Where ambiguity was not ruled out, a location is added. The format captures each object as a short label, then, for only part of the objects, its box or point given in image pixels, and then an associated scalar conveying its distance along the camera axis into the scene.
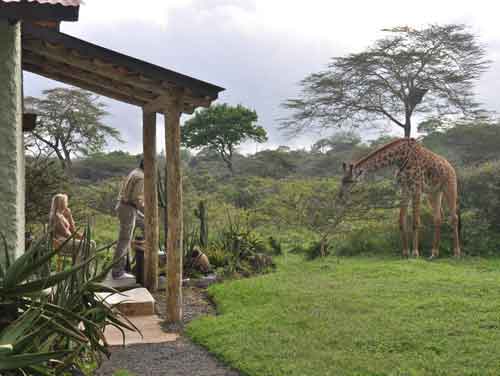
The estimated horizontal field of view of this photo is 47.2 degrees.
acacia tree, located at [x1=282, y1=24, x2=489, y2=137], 25.52
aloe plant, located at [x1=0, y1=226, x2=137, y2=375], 3.00
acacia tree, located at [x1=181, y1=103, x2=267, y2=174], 32.47
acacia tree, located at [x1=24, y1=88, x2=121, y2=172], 25.59
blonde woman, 7.94
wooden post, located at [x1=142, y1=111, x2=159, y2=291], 8.10
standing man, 8.02
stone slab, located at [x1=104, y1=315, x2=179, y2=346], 5.90
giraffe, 11.38
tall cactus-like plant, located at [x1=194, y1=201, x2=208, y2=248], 10.79
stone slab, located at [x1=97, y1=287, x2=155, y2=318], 6.92
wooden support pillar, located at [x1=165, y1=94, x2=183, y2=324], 6.54
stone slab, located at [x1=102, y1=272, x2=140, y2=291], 7.96
